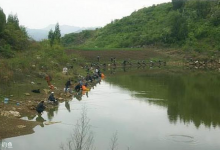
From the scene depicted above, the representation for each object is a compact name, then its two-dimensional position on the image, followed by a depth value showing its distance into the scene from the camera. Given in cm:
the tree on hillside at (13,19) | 5250
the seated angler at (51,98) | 2547
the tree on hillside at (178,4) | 9581
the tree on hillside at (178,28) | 7744
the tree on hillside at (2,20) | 3866
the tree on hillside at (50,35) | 6010
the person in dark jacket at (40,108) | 2225
